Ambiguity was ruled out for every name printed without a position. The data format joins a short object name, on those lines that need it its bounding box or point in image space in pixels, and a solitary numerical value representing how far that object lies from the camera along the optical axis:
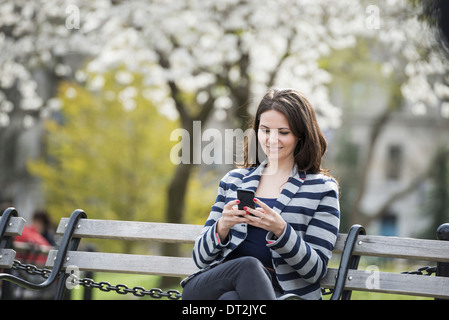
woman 6.10
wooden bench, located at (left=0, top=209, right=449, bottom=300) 6.61
